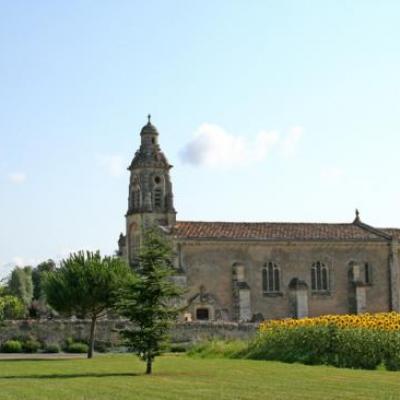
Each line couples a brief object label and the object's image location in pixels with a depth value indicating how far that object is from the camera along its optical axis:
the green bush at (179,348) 45.50
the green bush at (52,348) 46.50
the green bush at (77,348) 46.50
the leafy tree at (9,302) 37.88
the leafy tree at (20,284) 95.12
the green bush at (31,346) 46.59
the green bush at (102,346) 47.72
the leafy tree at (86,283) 42.75
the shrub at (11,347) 46.28
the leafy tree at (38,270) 108.79
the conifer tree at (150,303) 28.95
